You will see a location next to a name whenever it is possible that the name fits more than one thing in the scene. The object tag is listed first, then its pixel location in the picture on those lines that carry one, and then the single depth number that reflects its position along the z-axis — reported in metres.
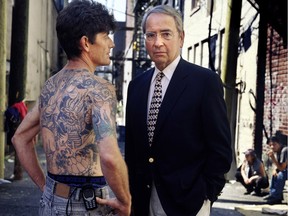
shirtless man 2.84
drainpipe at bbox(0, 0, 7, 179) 9.35
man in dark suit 3.22
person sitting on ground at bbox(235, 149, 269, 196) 9.91
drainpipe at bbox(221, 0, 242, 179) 10.26
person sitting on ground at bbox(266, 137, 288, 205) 9.02
